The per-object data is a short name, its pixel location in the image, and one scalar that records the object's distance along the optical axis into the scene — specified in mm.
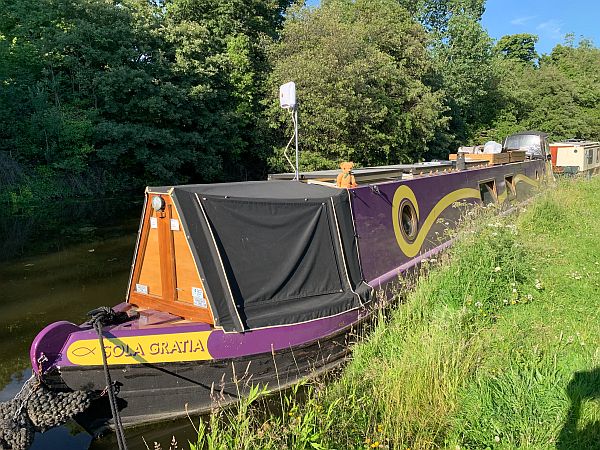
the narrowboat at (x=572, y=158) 20234
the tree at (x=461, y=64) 33625
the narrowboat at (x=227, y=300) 4703
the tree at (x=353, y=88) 21891
